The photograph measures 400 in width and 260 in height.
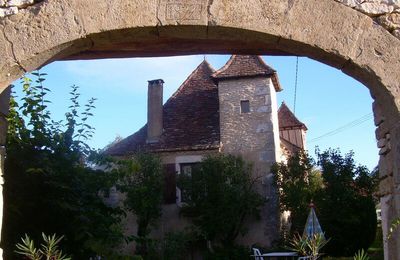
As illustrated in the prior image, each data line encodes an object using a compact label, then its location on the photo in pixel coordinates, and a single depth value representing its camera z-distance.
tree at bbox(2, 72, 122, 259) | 5.61
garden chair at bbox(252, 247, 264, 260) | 12.29
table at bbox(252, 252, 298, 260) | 10.52
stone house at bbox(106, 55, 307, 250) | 15.95
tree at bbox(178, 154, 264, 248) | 14.57
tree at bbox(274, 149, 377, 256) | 14.02
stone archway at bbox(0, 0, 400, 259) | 3.45
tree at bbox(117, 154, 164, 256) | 14.98
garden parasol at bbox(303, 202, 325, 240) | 11.30
